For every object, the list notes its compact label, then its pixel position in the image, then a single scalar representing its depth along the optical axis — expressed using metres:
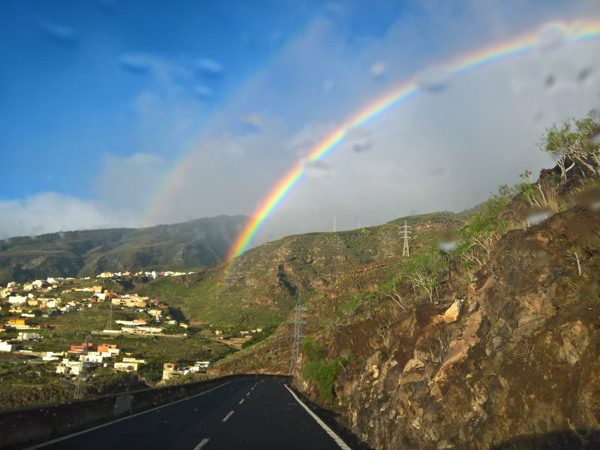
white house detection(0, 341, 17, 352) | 76.06
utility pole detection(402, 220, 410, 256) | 79.56
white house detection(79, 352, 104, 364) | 74.44
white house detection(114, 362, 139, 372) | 70.41
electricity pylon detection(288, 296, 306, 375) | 58.69
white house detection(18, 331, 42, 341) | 88.25
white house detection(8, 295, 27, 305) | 147.60
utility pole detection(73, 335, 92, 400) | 36.19
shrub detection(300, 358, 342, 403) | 29.12
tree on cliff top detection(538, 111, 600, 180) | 20.80
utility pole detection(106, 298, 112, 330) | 101.81
